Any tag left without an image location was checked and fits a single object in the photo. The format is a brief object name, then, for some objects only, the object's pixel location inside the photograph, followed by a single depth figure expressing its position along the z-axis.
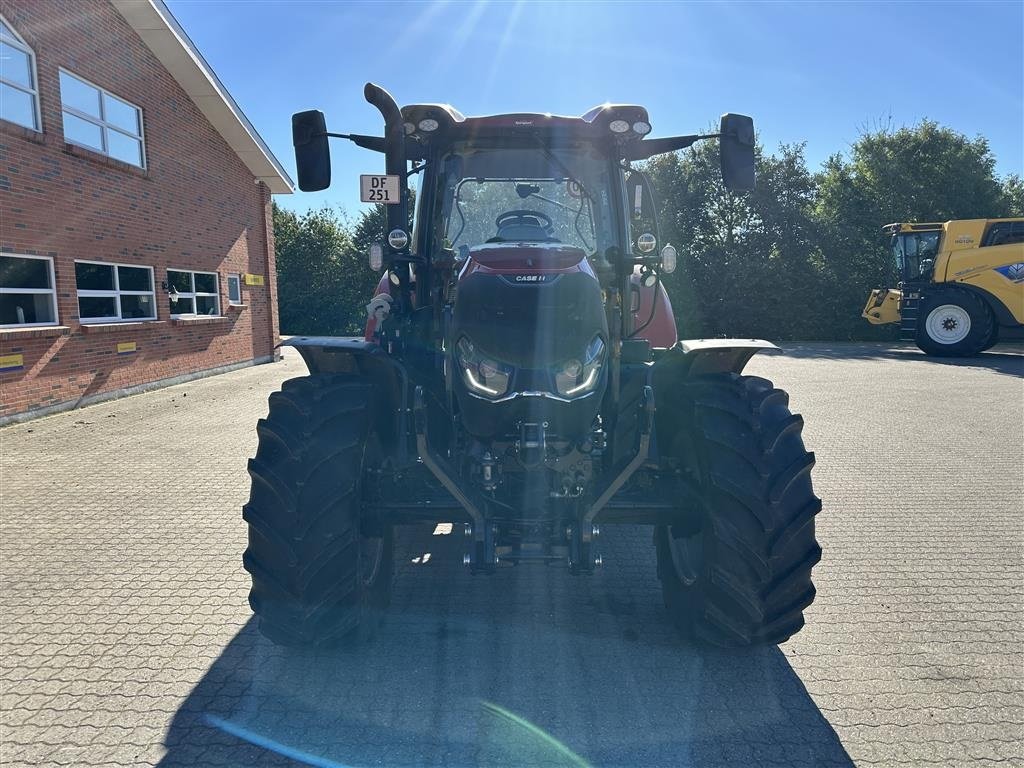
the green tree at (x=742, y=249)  24.97
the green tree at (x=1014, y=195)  26.54
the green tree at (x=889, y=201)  24.81
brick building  9.30
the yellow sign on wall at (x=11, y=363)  8.81
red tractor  2.93
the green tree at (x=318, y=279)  28.12
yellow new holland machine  16.61
